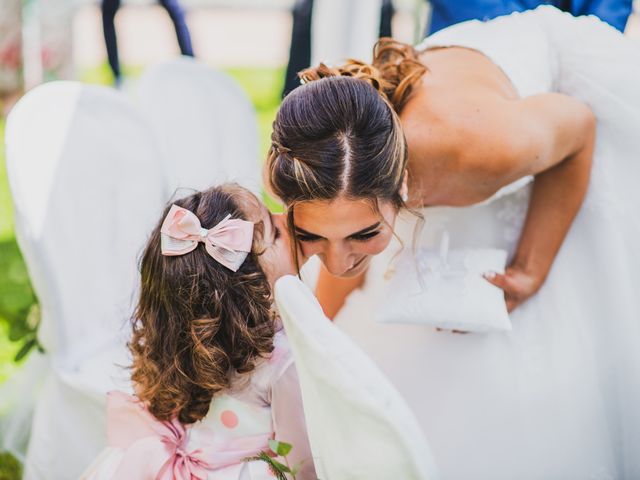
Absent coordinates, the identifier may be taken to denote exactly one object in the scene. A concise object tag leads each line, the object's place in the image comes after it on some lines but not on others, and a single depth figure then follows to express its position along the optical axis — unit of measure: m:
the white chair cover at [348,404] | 1.09
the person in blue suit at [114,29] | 4.50
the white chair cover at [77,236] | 2.06
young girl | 1.51
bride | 1.55
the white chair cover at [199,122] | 2.66
